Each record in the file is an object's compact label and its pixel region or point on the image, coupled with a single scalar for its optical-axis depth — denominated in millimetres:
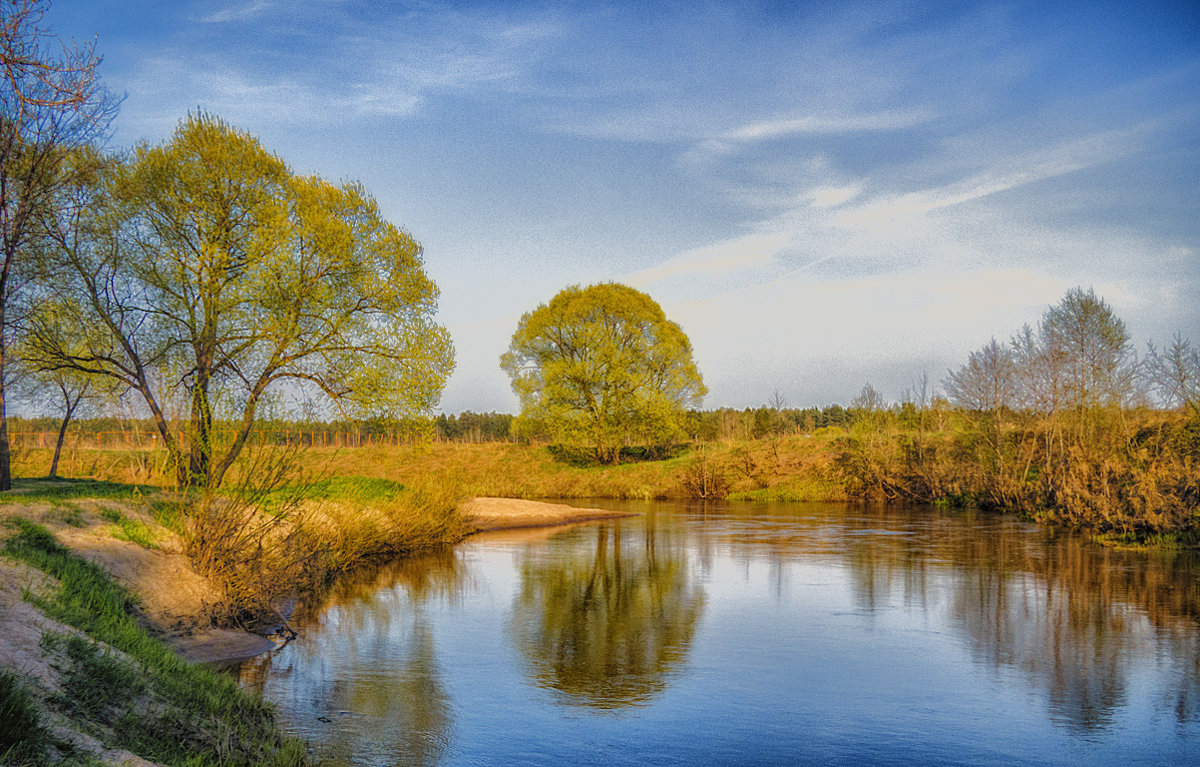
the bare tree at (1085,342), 33531
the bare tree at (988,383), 38188
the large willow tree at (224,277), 24469
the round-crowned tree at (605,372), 50688
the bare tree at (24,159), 16406
